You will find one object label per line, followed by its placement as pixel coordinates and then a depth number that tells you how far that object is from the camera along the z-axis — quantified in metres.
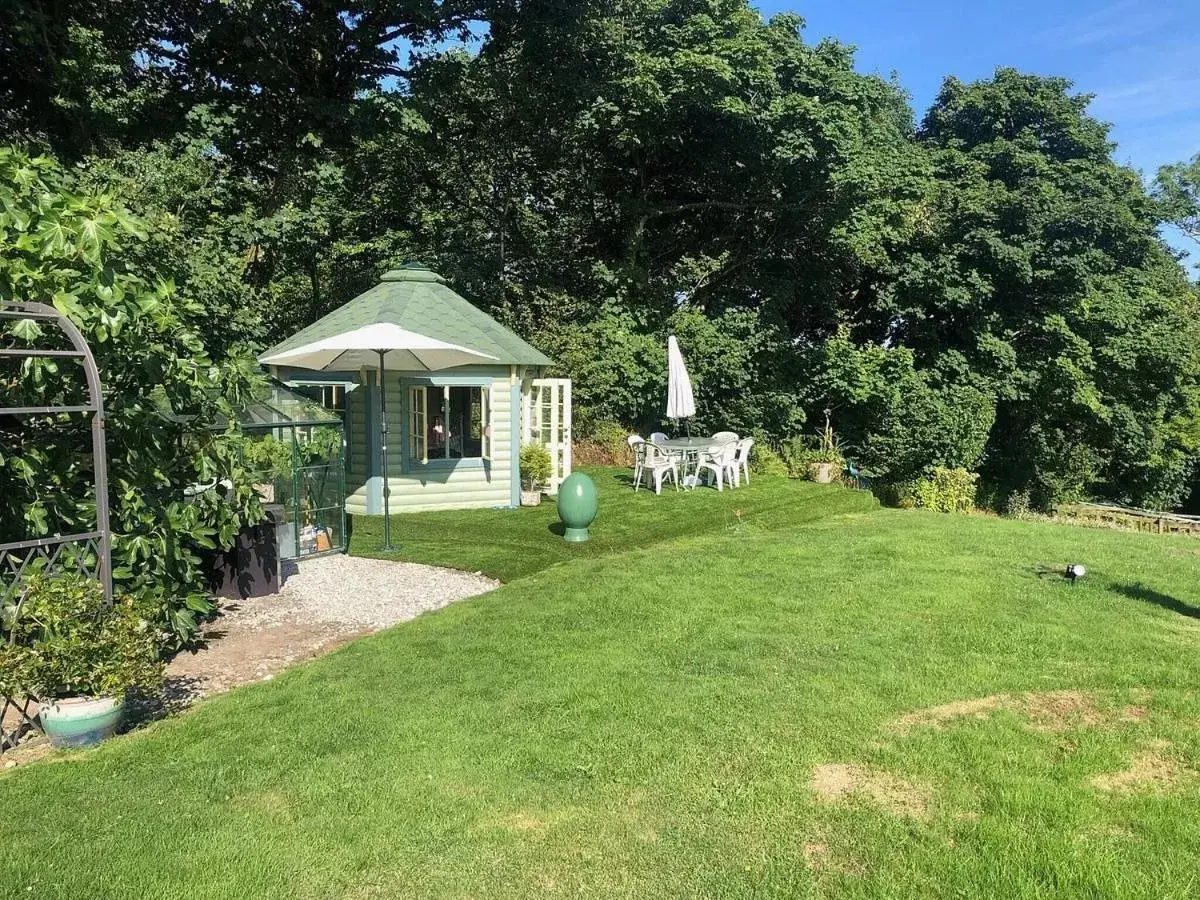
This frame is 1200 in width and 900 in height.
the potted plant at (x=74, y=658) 4.15
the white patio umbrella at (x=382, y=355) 9.02
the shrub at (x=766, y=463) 17.81
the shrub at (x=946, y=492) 16.83
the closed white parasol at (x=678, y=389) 14.94
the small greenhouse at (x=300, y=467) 8.28
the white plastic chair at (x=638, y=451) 14.52
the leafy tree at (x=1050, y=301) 19.20
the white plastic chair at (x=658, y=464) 14.14
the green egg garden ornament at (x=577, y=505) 10.09
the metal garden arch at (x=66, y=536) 4.25
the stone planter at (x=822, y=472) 17.08
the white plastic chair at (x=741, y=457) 15.32
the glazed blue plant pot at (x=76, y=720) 4.29
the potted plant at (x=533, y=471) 13.08
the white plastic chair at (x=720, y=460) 14.60
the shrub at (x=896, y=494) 17.08
